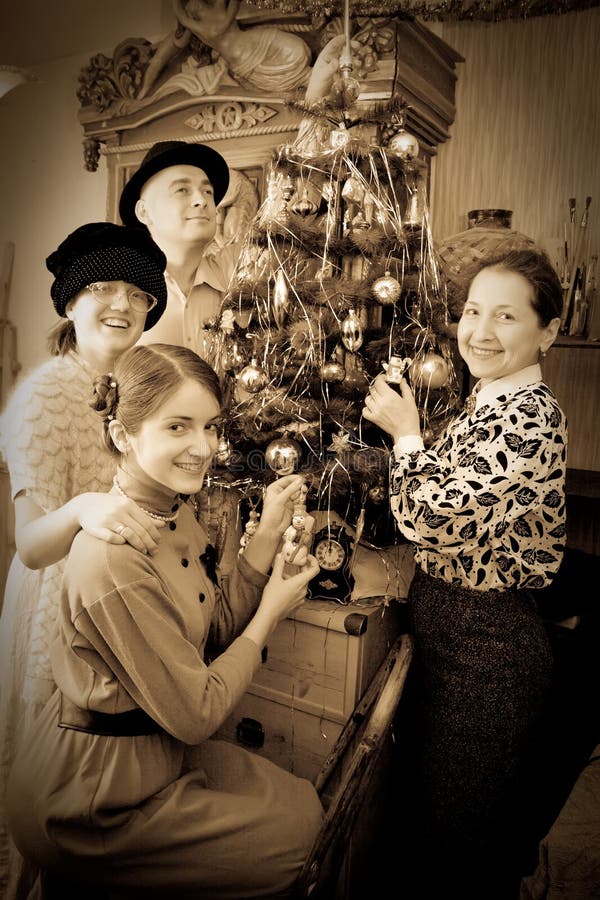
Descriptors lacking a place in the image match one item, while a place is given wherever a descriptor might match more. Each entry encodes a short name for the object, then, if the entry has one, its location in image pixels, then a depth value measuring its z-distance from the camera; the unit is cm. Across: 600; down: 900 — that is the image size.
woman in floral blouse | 120
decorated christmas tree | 129
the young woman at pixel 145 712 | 101
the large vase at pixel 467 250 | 139
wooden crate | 141
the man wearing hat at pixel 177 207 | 124
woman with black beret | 108
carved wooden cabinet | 134
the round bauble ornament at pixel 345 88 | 126
